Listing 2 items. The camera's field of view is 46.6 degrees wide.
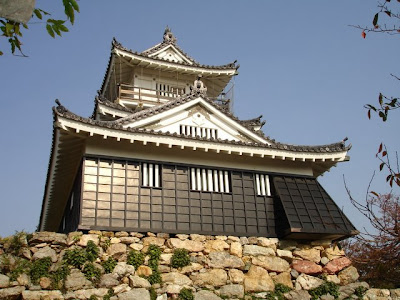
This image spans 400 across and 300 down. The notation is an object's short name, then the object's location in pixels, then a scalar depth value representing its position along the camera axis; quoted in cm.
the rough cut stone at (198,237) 1404
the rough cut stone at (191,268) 1330
